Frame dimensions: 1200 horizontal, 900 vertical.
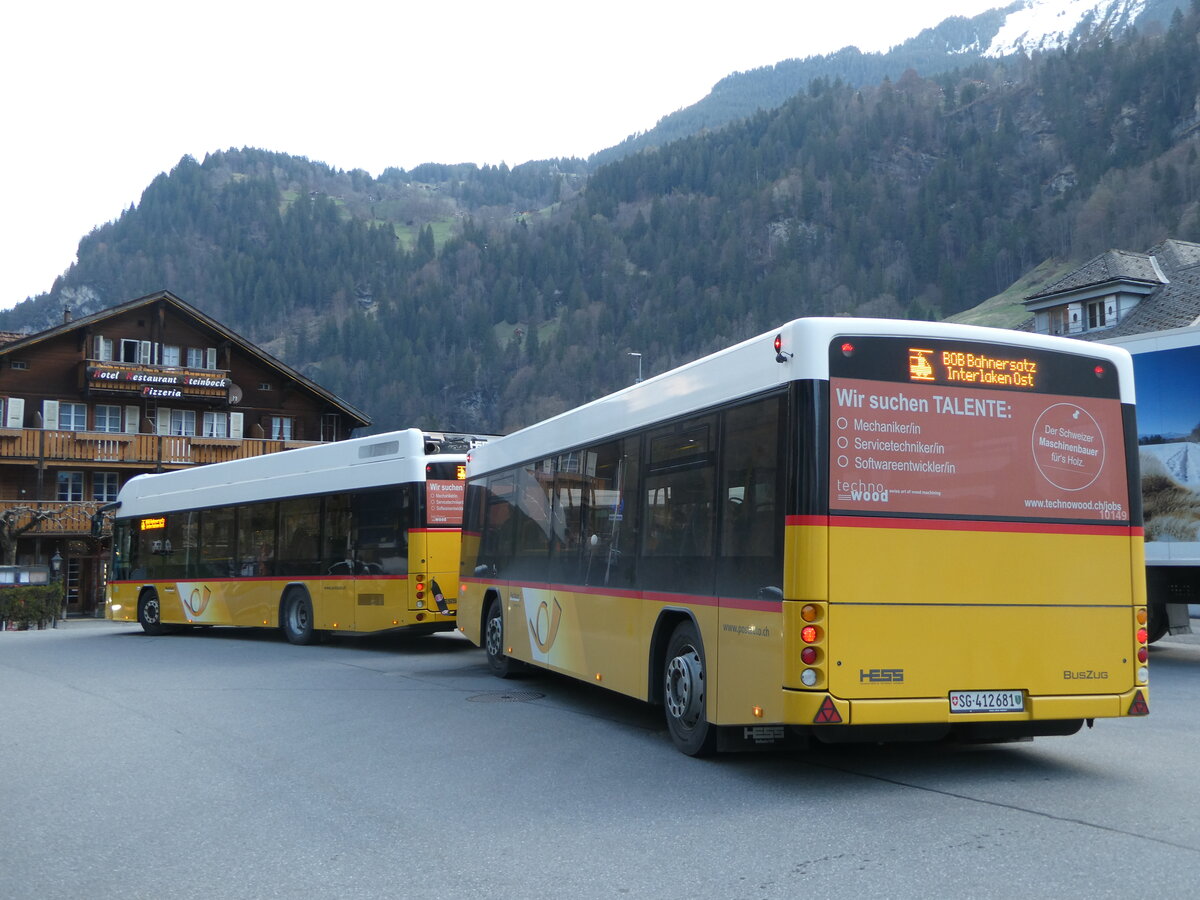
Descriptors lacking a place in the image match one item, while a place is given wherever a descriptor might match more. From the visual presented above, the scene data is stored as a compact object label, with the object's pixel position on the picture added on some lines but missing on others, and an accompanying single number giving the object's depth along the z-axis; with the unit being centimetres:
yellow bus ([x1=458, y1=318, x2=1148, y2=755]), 722
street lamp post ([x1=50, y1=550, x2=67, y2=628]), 4738
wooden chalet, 4597
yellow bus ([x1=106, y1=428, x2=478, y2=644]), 1781
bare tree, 4269
